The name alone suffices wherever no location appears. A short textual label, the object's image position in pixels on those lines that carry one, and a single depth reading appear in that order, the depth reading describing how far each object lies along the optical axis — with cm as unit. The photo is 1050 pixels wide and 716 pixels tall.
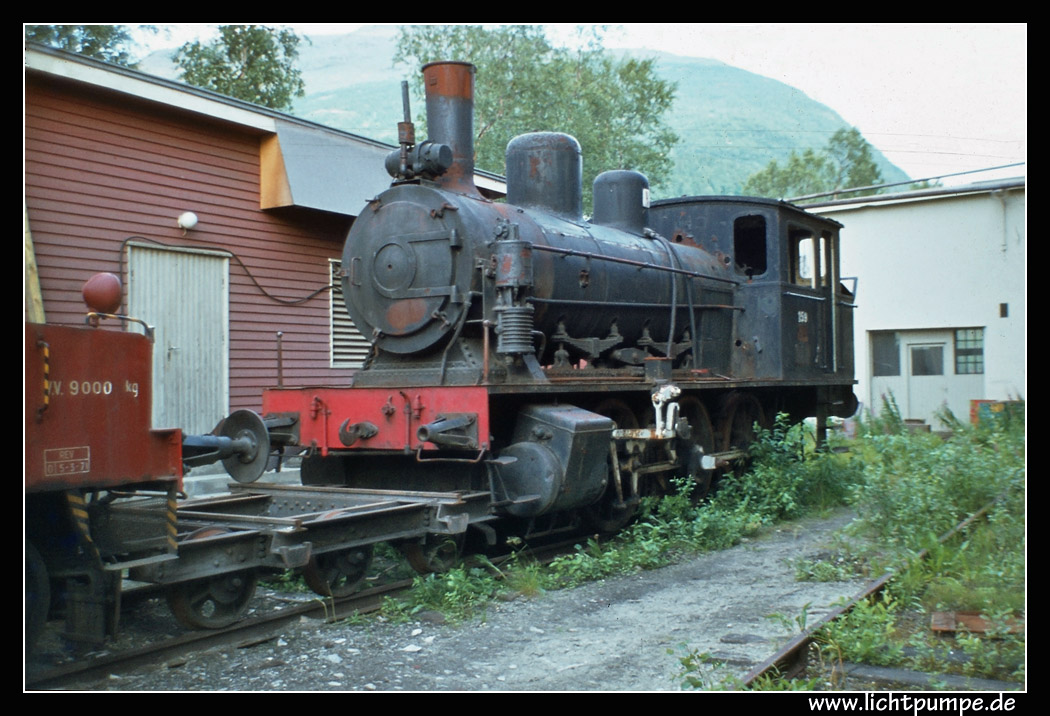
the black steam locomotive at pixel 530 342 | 643
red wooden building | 830
